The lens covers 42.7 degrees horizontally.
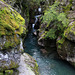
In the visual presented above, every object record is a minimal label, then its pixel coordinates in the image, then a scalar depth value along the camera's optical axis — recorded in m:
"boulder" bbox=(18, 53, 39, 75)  8.98
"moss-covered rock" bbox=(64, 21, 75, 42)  10.98
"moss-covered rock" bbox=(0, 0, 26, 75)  6.57
